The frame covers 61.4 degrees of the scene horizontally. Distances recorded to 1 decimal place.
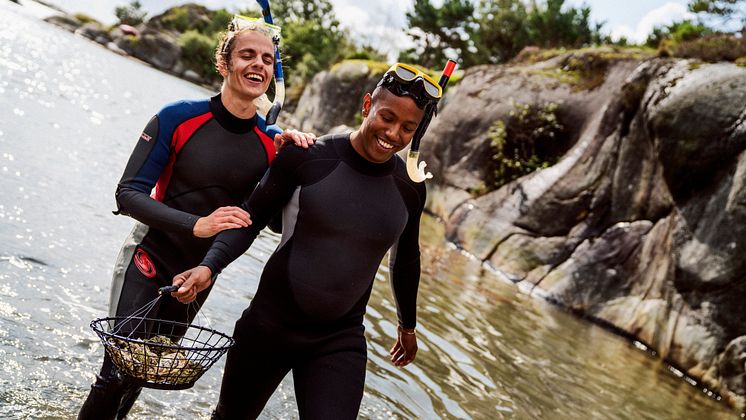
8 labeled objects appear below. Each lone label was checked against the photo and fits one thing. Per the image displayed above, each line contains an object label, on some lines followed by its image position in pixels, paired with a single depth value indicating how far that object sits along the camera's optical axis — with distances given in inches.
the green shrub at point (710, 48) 527.8
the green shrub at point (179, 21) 3449.8
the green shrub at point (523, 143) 703.7
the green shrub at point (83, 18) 3198.8
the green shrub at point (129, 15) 3599.9
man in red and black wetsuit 136.7
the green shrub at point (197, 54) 2694.4
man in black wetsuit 125.3
